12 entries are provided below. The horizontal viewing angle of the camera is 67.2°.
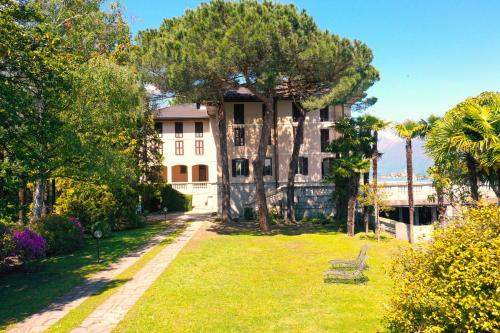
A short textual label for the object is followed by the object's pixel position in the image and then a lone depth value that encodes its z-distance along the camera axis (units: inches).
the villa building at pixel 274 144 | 1407.5
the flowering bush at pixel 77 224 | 827.0
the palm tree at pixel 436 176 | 714.8
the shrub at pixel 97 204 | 1016.9
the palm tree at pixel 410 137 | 803.8
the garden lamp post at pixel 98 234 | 653.7
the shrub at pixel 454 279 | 218.7
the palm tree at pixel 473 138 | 448.1
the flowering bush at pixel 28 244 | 608.5
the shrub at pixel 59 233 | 752.3
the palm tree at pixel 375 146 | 911.4
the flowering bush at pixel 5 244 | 554.3
